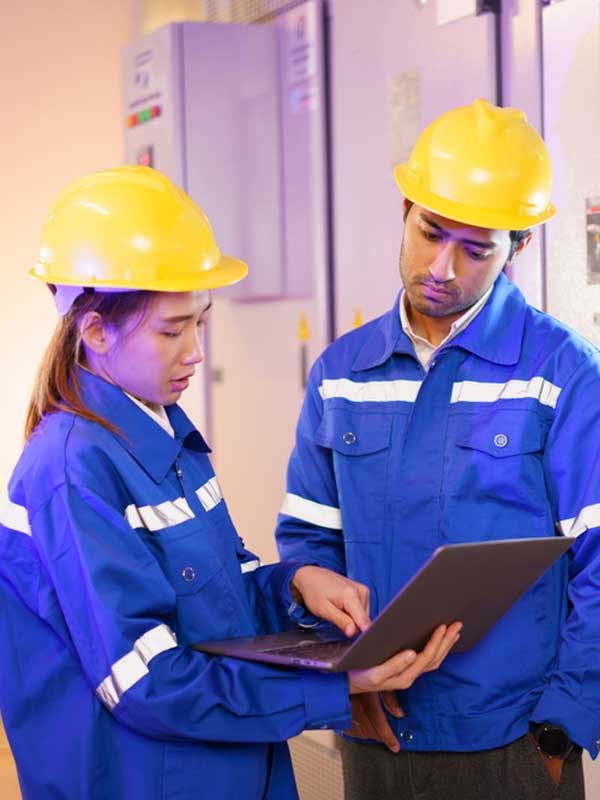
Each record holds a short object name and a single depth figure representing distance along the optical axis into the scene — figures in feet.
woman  6.90
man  7.96
